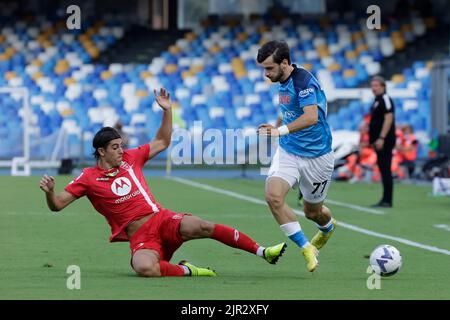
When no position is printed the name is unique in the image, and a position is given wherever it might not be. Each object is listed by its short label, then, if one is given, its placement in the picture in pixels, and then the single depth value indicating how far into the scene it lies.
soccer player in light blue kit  20.14
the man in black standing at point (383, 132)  36.03
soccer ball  18.84
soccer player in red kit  19.52
